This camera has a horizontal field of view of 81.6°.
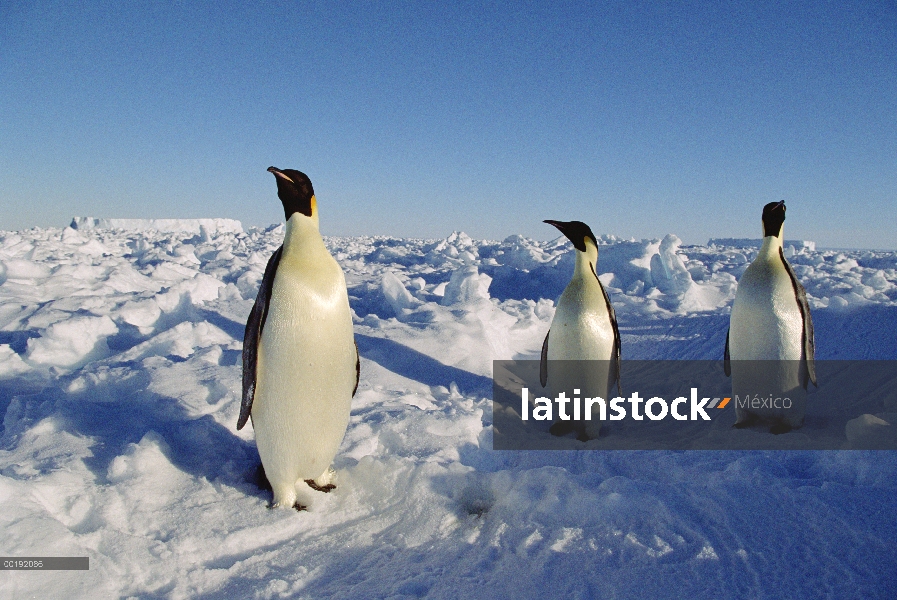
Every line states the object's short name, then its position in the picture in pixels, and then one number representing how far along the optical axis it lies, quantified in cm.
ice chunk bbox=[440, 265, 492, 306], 812
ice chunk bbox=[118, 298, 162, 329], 536
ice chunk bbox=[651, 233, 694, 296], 941
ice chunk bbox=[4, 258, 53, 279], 755
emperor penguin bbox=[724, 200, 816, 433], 308
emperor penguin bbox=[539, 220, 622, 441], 312
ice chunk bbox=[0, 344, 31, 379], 369
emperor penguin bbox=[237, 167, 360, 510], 185
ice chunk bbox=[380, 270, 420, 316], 767
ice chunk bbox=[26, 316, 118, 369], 414
